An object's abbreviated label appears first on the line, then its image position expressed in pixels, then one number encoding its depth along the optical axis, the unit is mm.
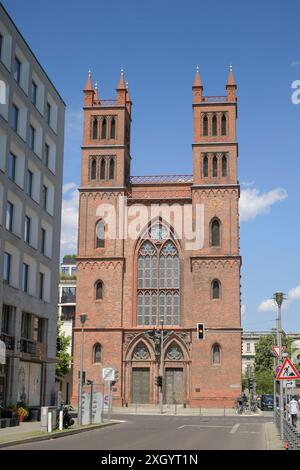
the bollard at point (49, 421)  27281
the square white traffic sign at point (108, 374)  36031
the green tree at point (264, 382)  100875
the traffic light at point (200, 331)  44938
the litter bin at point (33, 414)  36375
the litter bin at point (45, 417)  27641
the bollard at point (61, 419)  28547
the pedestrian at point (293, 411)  31864
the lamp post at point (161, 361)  53078
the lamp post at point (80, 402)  32525
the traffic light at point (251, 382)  63812
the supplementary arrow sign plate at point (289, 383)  23422
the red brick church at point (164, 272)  61500
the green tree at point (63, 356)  66250
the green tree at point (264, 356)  110812
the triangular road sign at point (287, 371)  22062
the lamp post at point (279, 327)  25328
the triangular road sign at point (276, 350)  31406
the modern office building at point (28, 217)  35000
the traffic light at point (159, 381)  52862
